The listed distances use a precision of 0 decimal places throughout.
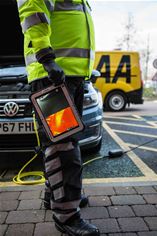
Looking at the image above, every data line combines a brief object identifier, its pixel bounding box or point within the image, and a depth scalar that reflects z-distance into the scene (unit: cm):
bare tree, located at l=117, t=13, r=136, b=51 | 2569
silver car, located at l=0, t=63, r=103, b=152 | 393
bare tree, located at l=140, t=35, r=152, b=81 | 2913
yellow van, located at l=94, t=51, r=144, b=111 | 1202
